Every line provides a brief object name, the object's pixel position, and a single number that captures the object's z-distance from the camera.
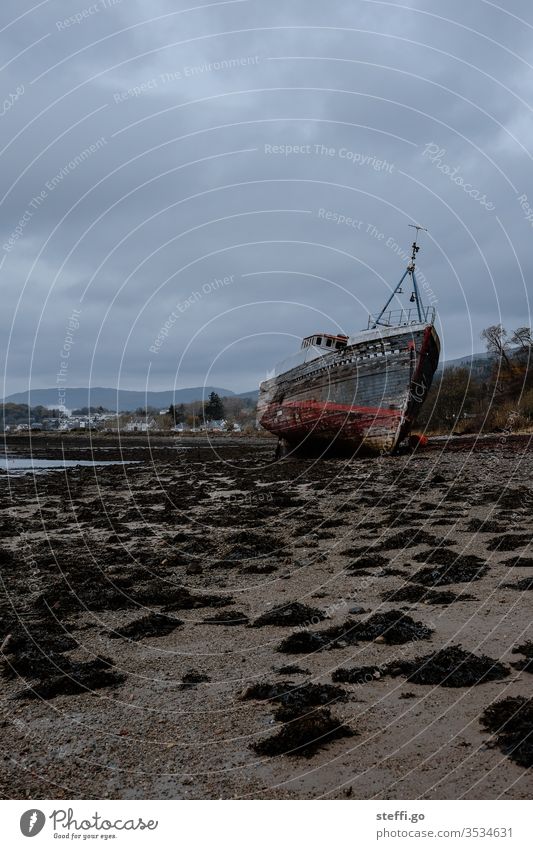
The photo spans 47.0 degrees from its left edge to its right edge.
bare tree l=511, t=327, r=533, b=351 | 60.41
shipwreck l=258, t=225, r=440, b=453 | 32.62
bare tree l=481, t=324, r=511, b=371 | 62.69
